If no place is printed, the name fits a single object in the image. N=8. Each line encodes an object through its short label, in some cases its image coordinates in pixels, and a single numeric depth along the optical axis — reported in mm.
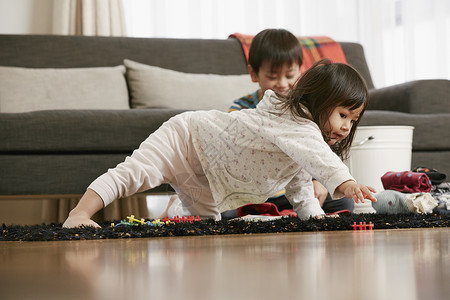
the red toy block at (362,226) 2276
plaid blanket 3817
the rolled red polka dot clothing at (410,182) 2697
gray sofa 2975
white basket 3012
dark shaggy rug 2175
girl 2430
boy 2911
